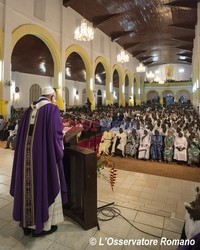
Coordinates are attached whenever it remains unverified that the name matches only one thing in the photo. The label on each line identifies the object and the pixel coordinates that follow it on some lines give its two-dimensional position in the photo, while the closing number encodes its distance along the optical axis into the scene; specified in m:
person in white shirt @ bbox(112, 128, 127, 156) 6.66
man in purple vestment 2.38
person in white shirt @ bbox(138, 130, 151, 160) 6.27
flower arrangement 3.25
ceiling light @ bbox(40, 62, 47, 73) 17.42
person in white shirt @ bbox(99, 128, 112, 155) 6.92
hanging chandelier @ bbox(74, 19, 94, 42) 9.81
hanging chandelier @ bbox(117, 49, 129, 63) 14.94
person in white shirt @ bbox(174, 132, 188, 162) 5.83
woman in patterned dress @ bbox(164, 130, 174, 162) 6.04
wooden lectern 2.61
